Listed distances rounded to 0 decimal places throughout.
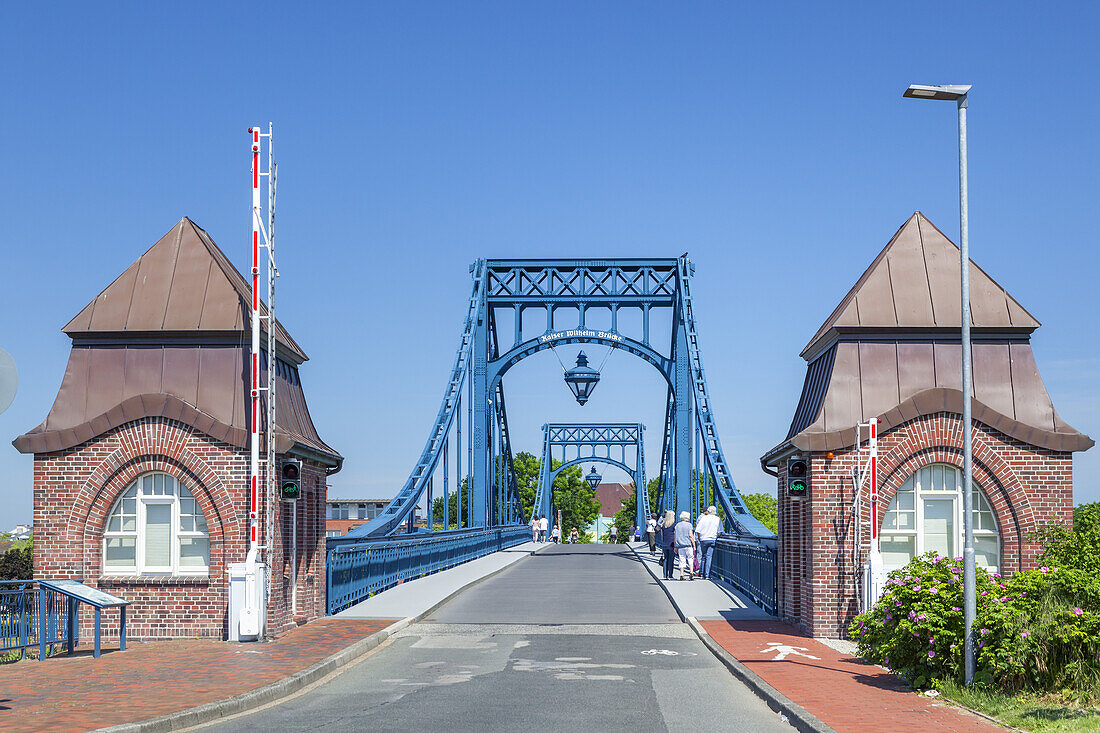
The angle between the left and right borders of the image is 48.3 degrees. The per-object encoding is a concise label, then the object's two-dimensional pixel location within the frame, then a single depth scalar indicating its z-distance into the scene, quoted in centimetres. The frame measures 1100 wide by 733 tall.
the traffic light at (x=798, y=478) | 1580
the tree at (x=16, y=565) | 2419
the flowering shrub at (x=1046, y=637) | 1011
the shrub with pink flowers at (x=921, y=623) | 1136
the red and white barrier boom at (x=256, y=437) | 1494
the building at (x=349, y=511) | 10525
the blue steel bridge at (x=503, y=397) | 2994
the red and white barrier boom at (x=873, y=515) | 1477
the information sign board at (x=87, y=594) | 1379
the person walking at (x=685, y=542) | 2759
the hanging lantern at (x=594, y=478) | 7233
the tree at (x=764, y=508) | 10600
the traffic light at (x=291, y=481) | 1580
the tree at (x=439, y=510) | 11101
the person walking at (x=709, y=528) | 2606
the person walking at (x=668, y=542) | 2905
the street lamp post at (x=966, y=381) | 1109
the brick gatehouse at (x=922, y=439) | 1538
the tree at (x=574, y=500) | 12356
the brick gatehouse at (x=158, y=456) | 1551
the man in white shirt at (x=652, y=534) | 4493
